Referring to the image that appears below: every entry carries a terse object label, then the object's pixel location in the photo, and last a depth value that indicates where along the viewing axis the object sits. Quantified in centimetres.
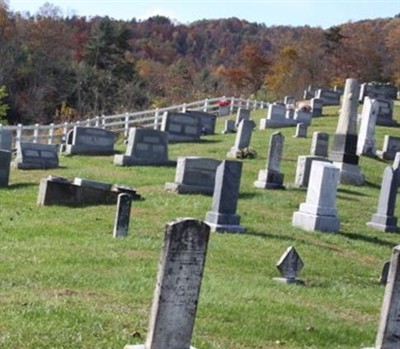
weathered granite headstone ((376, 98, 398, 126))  4216
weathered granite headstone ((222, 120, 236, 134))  3642
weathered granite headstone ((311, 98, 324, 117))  4513
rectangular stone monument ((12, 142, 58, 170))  2384
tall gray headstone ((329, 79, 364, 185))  2433
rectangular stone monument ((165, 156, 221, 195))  1898
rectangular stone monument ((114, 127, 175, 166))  2445
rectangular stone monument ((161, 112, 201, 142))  3170
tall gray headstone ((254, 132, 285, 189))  2075
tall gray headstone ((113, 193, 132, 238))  1291
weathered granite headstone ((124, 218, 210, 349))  599
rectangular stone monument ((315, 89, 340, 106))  5204
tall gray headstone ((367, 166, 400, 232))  1708
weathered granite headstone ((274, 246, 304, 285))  1099
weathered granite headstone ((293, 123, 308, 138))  3356
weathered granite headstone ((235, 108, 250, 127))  3906
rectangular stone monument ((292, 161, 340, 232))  1606
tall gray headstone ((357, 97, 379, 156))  2957
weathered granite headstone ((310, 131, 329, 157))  2711
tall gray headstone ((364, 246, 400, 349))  683
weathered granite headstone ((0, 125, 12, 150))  2486
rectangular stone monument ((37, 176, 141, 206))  1699
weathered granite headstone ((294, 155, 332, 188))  2097
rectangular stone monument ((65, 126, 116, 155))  2812
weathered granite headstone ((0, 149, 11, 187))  1975
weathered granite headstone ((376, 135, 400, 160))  2980
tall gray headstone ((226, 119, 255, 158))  2711
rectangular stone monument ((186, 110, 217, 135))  3558
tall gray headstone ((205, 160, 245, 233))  1472
